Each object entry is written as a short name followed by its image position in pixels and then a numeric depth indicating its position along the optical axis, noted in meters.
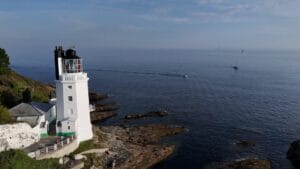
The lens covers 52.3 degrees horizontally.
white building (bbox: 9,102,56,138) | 31.97
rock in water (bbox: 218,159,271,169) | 31.94
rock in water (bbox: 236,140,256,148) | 39.34
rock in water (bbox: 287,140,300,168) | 34.22
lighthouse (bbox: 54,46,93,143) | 33.50
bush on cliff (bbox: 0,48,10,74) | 54.47
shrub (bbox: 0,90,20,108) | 38.78
